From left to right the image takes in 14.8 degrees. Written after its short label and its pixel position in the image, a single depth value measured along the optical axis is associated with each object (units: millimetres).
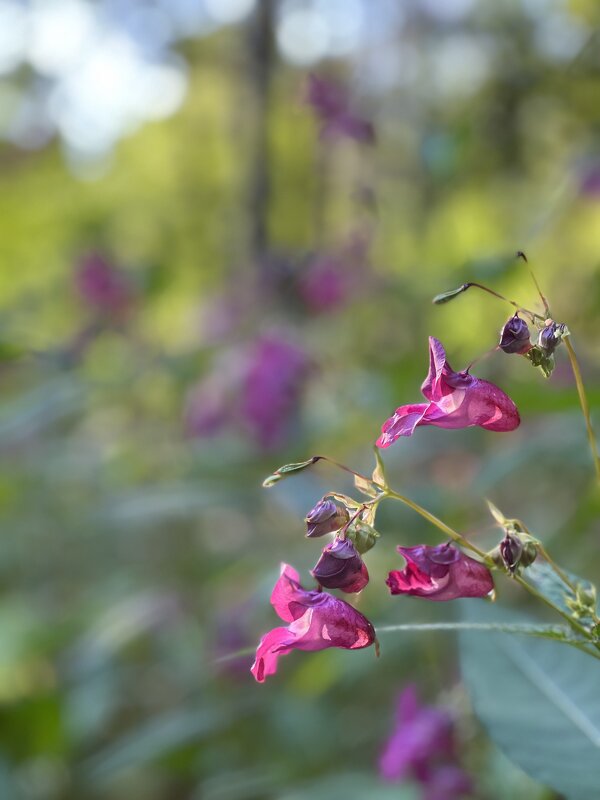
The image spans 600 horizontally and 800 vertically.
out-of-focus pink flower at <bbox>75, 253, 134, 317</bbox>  1785
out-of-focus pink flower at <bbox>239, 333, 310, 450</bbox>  1307
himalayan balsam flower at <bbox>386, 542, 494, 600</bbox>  541
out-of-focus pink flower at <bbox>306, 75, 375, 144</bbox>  1324
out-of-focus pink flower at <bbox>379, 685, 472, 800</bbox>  743
